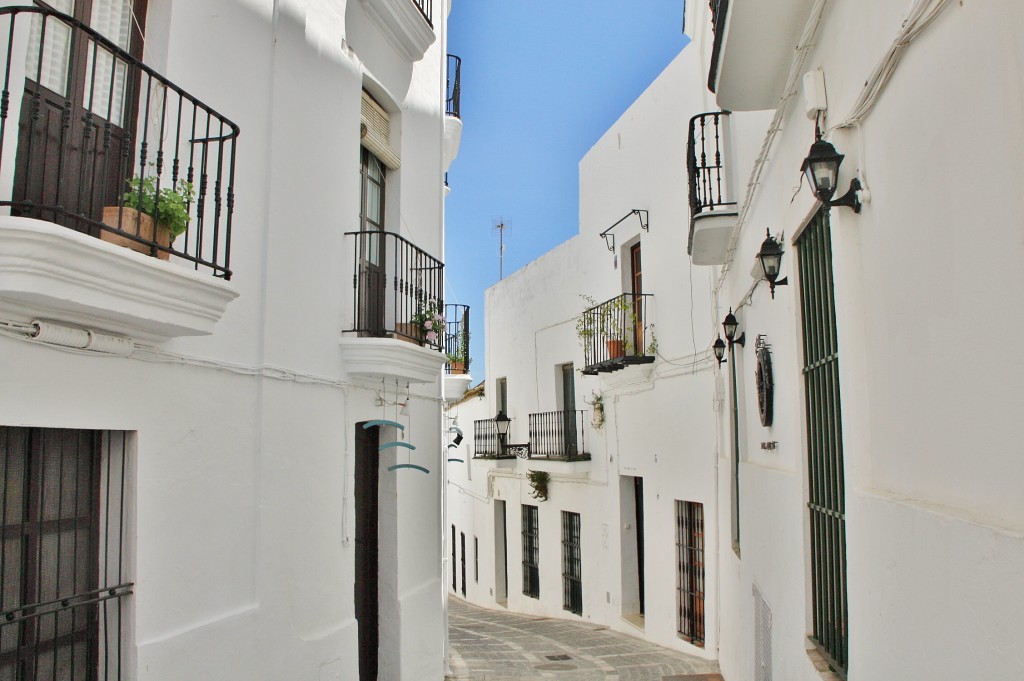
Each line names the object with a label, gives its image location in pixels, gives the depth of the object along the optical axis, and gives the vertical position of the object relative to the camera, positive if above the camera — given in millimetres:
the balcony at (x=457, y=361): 9461 +916
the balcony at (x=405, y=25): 7383 +3794
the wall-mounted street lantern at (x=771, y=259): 5211 +1107
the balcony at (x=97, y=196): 3352 +1169
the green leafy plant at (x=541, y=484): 15445 -879
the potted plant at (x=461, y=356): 9586 +962
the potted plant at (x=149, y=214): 3934 +1090
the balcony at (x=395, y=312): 6715 +1142
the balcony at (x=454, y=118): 10212 +3934
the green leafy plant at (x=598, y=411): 13883 +422
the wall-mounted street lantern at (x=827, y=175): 3393 +1056
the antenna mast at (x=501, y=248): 23858 +5472
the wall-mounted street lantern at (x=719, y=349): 8703 +909
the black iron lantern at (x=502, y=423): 16297 +280
